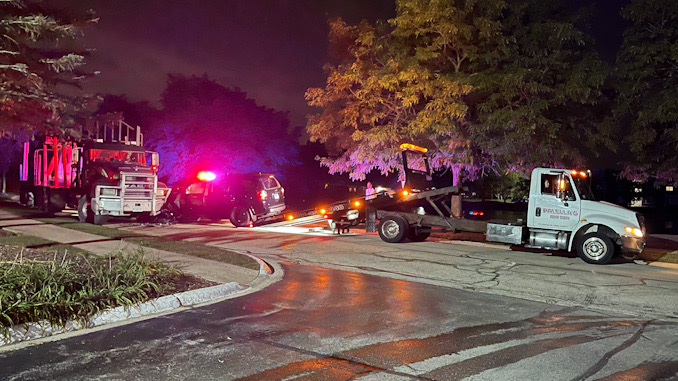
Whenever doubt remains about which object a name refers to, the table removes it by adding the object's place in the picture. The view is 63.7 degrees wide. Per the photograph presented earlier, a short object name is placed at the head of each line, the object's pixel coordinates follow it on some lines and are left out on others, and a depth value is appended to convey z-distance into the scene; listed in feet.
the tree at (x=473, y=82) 53.98
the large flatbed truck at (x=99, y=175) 59.11
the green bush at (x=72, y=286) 20.06
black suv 63.05
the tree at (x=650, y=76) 58.29
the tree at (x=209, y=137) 109.81
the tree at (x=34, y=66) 36.81
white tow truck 41.96
